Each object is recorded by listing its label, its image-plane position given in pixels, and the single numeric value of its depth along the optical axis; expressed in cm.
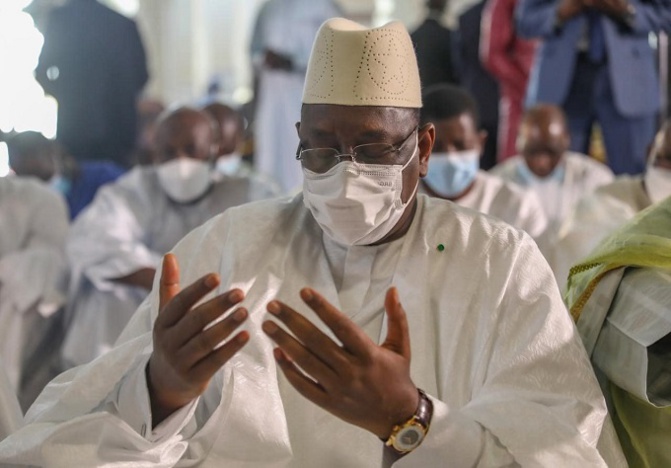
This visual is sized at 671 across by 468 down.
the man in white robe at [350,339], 250
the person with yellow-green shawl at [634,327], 307
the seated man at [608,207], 516
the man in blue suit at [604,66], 698
